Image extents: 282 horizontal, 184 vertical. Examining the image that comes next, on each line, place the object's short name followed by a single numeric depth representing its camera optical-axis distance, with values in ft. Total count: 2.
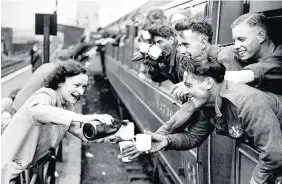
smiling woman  6.61
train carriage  6.96
